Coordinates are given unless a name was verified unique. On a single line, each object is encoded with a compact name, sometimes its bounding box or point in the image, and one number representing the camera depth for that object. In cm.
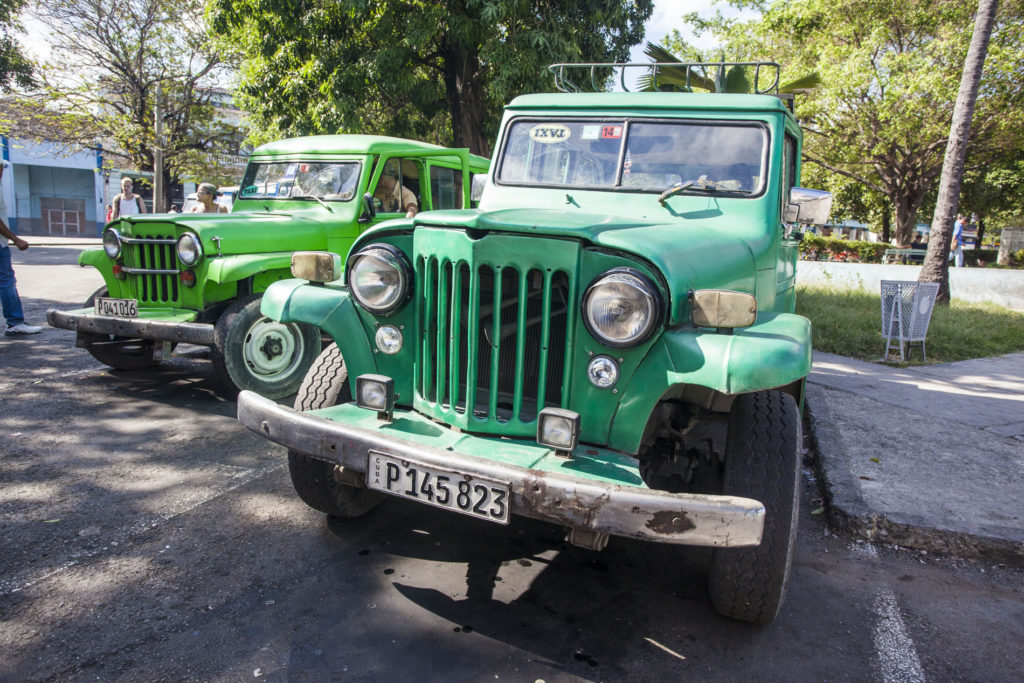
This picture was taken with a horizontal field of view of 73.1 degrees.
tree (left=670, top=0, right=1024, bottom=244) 1698
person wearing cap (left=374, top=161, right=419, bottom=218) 620
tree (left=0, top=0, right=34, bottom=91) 1517
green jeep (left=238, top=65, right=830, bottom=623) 227
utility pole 1955
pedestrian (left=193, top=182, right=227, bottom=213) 878
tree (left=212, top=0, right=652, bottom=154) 1005
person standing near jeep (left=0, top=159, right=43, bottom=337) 689
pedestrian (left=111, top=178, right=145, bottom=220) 1185
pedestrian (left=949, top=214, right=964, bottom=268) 2114
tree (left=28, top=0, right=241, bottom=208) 1852
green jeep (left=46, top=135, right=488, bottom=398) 498
